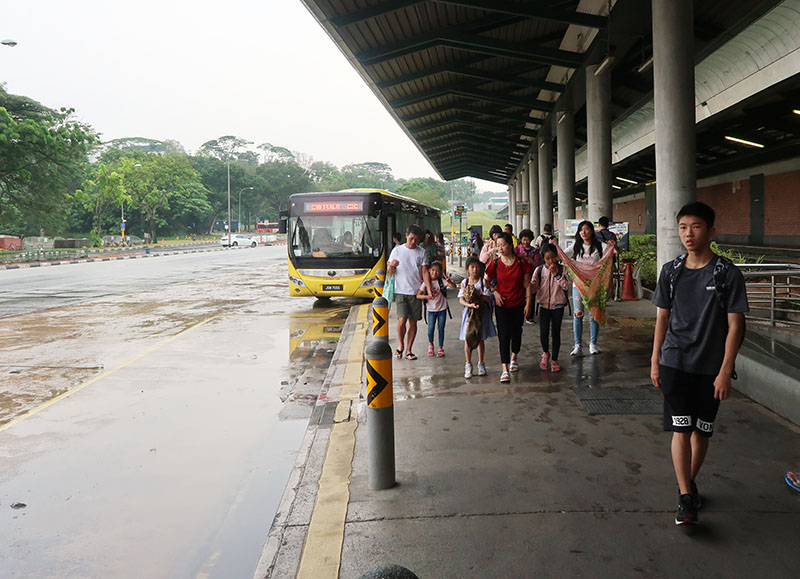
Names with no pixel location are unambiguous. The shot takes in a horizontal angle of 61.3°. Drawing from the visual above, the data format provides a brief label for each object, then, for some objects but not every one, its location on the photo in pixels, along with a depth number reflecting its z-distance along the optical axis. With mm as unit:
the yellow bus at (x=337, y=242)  17031
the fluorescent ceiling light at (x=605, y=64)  16594
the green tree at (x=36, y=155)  40594
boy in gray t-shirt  3896
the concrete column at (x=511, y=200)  55562
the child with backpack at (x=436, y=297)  9359
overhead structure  14969
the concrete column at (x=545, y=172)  31334
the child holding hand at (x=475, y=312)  8125
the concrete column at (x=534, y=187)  37500
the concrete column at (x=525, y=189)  43625
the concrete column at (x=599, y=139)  18562
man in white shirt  9359
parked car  72312
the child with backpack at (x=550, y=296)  8367
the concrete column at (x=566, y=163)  24578
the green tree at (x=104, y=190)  63969
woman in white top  8859
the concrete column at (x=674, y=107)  11953
